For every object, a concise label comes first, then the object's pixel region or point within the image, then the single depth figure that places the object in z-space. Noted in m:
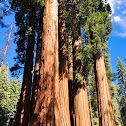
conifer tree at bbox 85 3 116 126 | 4.62
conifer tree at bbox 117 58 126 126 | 31.38
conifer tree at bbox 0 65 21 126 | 24.94
